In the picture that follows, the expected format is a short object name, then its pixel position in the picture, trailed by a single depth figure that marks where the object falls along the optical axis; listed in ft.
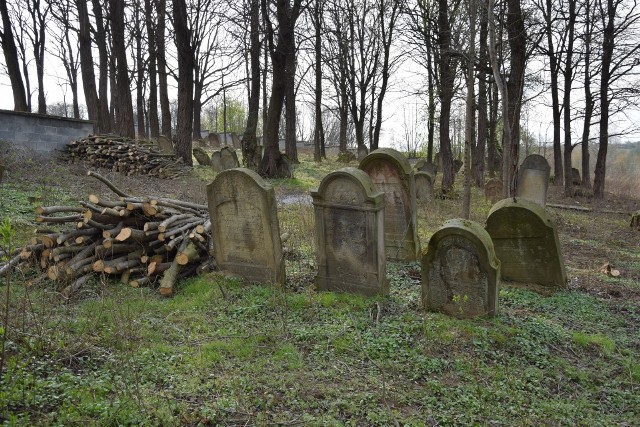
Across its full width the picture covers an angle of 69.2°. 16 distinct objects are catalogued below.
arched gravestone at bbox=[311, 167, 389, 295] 20.12
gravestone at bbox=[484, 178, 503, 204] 51.52
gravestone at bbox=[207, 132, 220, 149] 112.57
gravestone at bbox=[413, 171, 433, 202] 46.85
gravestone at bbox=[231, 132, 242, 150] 114.32
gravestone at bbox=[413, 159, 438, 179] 57.77
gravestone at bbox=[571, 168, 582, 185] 72.36
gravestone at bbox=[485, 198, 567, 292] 21.94
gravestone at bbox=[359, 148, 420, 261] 26.14
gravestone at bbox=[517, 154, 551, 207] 44.34
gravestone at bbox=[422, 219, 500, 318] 17.58
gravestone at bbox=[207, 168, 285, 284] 21.43
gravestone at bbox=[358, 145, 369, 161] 95.70
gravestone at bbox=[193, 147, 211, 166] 72.47
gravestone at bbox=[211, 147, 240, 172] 63.46
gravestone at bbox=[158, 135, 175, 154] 67.71
